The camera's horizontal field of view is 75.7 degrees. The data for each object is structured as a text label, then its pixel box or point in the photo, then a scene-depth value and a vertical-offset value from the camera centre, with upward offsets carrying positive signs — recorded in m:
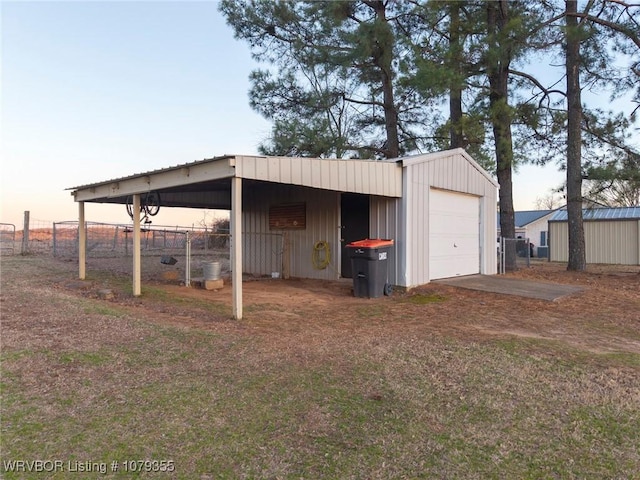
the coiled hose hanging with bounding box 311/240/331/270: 9.98 -0.30
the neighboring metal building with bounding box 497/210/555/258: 31.16 +1.07
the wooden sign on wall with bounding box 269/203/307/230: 10.61 +0.71
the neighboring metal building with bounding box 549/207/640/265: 18.98 +0.26
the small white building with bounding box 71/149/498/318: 6.33 +0.88
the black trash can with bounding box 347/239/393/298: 7.85 -0.46
